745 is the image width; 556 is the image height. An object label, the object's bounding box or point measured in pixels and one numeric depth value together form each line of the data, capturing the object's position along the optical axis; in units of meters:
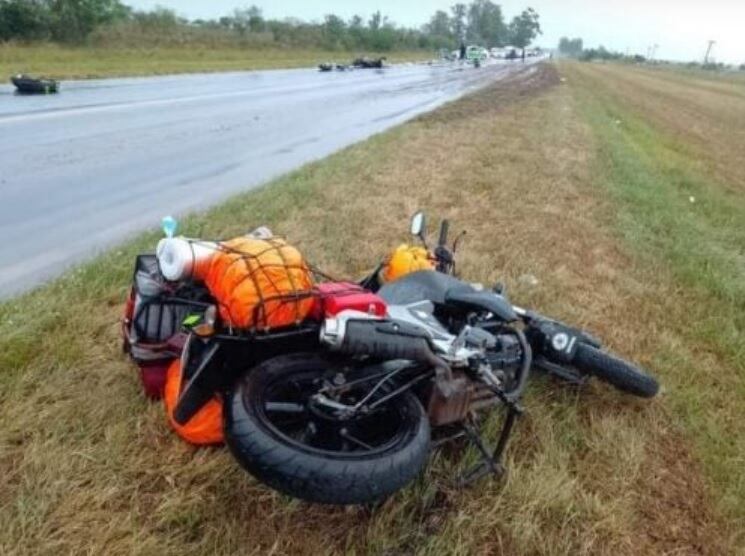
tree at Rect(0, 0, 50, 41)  31.42
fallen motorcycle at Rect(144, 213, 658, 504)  2.20
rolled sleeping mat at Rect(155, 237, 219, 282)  2.65
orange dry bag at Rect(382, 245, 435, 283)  3.95
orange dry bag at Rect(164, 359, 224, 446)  2.81
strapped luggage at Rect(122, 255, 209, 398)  3.02
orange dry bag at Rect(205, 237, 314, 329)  2.46
